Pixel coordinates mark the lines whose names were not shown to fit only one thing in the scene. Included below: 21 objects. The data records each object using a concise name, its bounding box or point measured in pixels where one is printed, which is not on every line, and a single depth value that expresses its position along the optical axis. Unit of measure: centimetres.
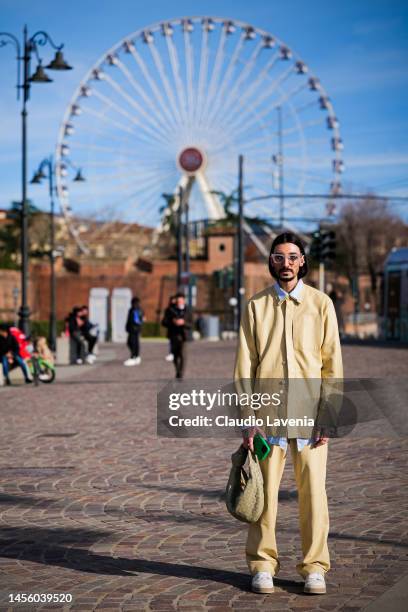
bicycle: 2117
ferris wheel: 5628
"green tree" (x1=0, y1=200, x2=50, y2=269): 9775
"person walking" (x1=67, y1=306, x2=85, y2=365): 2953
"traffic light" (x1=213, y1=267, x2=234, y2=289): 6461
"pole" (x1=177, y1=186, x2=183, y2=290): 5418
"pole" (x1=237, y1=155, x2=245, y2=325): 5116
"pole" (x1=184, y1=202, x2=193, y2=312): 5349
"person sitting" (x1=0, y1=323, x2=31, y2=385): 2119
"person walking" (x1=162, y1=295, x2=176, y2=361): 2061
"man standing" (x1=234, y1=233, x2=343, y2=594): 535
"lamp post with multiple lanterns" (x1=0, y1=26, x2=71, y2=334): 2519
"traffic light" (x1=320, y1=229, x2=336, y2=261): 3522
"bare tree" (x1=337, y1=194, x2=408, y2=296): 8638
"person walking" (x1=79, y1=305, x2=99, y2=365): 2978
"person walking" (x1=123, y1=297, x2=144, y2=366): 2689
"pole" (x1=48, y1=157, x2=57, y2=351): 4299
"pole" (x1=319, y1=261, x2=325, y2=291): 3822
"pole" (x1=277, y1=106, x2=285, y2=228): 5666
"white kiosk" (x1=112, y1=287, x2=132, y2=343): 5144
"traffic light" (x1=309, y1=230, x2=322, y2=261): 3556
